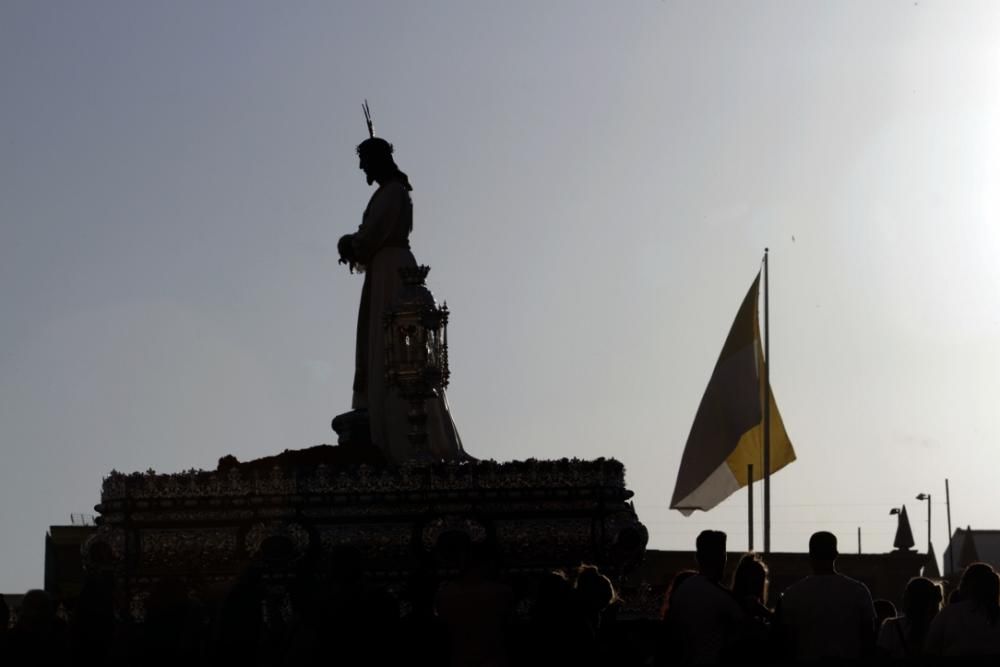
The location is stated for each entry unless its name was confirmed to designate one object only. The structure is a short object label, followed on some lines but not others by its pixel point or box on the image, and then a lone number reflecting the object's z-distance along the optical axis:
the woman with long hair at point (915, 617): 17.72
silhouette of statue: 30.08
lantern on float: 28.48
